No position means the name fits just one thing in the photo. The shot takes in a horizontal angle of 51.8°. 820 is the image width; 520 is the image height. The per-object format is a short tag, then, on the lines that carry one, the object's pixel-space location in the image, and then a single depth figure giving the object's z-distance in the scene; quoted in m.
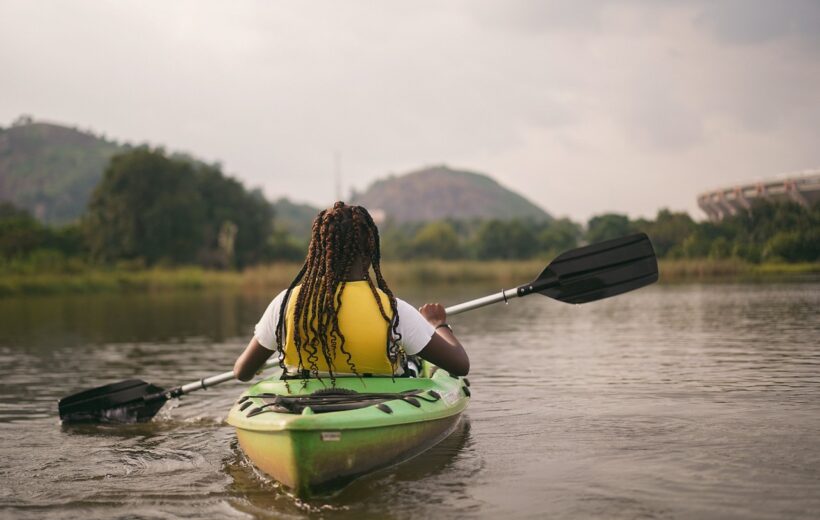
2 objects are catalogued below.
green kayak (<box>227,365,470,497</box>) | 4.20
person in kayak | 4.58
